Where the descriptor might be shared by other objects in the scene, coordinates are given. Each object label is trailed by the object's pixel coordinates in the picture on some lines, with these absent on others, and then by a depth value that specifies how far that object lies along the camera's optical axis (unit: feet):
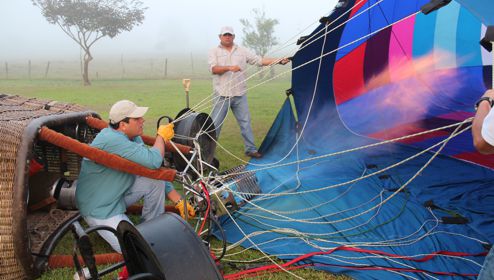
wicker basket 7.41
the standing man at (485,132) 5.32
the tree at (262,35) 98.27
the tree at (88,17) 89.15
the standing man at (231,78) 16.79
